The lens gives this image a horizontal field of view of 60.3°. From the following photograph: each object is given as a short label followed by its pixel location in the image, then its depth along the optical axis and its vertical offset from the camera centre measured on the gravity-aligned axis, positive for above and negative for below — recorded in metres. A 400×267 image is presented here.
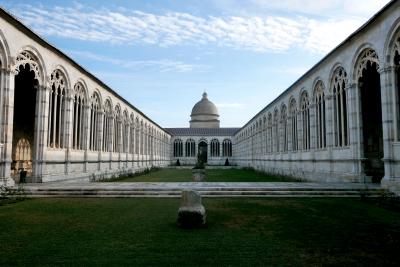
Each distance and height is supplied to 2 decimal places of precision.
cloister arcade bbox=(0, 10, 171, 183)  15.19 +2.64
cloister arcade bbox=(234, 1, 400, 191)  14.43 +2.60
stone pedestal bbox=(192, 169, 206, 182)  23.57 -1.32
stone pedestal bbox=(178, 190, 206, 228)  8.33 -1.35
